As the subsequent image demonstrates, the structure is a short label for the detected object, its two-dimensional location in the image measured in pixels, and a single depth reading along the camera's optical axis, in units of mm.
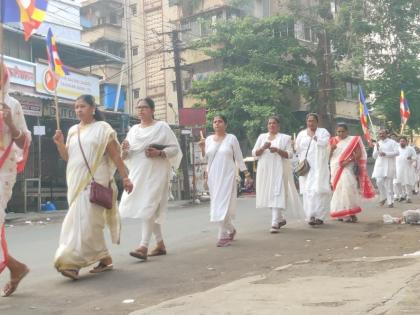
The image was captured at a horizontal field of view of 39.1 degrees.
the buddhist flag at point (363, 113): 15223
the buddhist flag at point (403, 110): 18005
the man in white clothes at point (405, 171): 15938
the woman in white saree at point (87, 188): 5551
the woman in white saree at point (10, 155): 4969
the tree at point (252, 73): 26578
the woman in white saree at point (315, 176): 9602
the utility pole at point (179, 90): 22469
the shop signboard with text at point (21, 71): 18797
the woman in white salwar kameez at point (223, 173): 7871
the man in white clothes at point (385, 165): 14002
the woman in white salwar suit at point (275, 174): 8984
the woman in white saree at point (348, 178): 10180
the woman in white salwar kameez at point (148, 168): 6625
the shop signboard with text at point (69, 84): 19812
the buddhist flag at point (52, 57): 10247
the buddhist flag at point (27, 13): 5922
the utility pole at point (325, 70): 27953
